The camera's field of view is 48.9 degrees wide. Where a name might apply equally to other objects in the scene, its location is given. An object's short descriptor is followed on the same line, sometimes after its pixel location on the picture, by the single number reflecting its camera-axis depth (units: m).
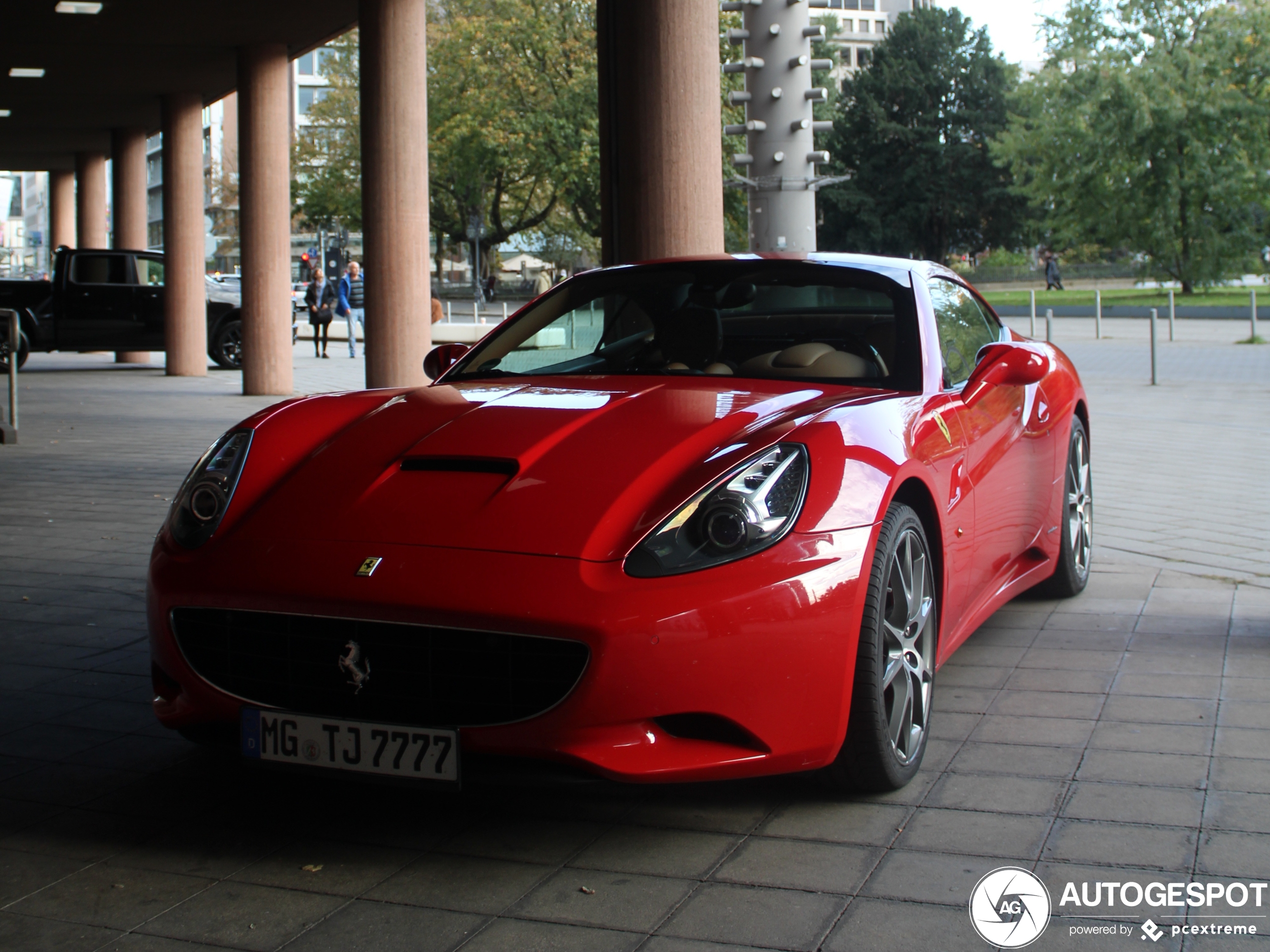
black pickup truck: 21.44
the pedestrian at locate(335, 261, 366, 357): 25.12
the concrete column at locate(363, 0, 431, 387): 12.88
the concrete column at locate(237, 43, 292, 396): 16.44
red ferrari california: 2.77
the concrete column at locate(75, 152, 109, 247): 28.73
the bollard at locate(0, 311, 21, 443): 11.14
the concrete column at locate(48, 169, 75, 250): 33.66
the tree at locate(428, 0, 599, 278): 47.06
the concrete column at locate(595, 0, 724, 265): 7.31
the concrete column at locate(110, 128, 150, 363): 24.20
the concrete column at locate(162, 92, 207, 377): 19.70
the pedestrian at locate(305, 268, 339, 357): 23.94
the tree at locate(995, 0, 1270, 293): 43.84
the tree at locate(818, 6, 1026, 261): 63.19
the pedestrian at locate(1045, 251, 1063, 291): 57.81
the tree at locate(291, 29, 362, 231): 54.03
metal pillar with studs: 9.20
